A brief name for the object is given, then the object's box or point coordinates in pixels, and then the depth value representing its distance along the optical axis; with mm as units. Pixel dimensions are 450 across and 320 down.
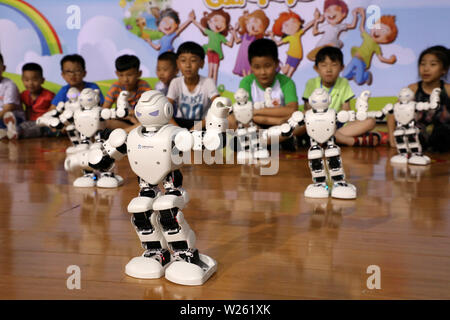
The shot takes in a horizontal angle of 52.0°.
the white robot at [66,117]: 2889
